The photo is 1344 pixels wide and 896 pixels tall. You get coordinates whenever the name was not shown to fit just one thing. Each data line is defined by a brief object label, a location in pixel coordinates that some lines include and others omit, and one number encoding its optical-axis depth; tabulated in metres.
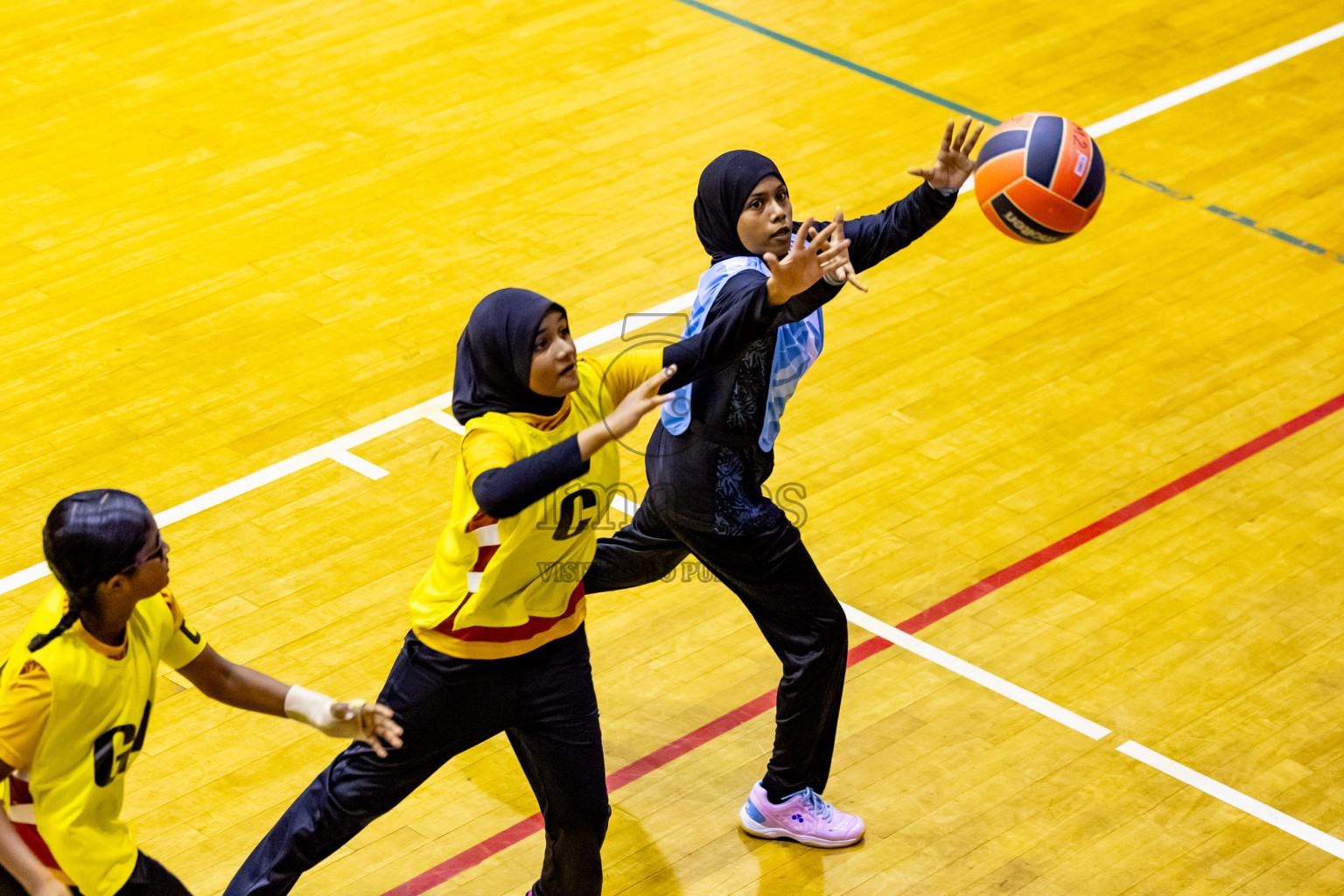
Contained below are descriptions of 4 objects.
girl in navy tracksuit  11.38
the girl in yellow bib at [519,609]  9.69
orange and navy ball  12.67
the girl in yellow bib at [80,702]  8.04
